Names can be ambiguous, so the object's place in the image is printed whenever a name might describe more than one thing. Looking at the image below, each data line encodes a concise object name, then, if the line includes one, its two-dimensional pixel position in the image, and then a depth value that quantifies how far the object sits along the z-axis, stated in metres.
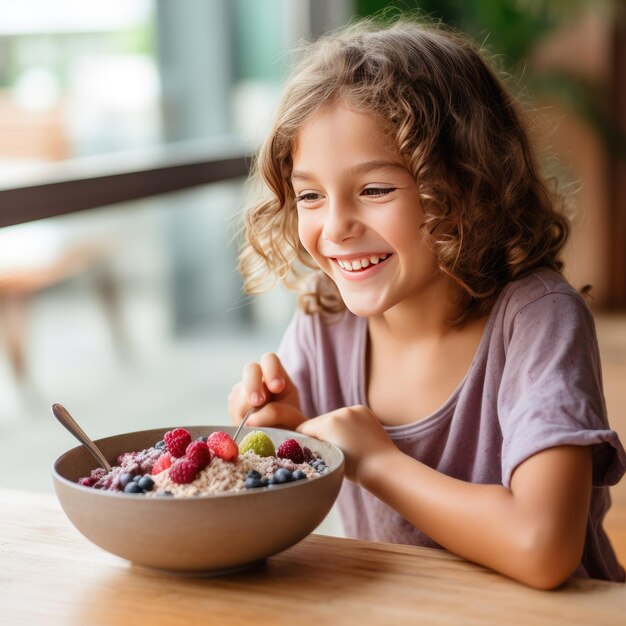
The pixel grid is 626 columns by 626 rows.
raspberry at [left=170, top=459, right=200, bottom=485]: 0.98
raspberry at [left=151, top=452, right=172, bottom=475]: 1.03
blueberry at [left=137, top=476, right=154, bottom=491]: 0.98
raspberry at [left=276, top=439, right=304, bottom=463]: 1.10
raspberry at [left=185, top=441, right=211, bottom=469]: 0.99
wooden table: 0.90
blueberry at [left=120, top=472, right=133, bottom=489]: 1.00
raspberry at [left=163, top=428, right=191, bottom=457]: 1.05
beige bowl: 0.92
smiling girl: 1.14
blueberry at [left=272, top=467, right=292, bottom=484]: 1.00
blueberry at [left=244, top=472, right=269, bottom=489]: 0.99
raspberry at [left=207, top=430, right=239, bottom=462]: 1.02
